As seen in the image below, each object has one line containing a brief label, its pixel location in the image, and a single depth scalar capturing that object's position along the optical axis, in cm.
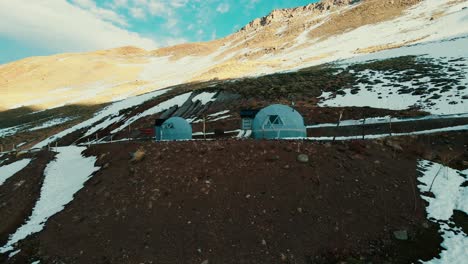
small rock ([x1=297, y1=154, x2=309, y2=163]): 2208
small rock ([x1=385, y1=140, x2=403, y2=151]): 2549
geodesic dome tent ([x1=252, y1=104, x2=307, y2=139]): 3244
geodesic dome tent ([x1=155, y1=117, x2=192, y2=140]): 3947
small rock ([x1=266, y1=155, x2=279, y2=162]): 2248
